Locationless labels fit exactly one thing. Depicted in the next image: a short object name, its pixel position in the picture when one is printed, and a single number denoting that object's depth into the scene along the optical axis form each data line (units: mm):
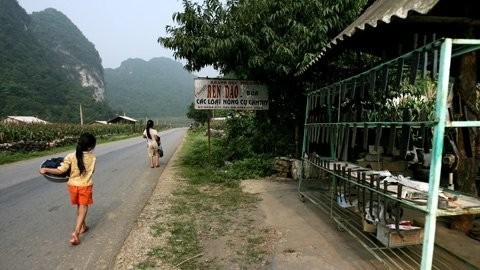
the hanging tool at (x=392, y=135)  3945
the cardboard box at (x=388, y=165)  6422
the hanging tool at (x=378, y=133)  4064
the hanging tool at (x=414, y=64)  2867
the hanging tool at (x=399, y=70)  3129
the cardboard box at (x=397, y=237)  3449
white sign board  9039
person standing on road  10141
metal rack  2443
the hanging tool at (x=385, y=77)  3472
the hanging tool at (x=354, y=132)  4384
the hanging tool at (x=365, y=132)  4234
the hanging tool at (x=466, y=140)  4296
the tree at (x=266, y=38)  7527
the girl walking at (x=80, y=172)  4223
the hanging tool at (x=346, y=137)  4866
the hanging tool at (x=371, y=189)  3399
